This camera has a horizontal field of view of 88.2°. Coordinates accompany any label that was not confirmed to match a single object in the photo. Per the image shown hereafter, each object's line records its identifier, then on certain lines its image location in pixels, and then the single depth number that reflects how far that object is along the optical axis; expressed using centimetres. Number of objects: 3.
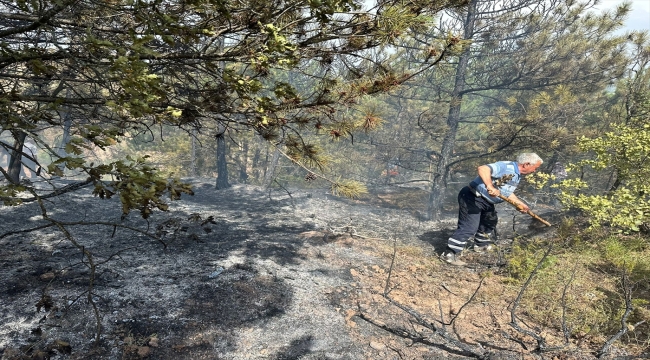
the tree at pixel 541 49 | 948
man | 535
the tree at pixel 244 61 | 172
